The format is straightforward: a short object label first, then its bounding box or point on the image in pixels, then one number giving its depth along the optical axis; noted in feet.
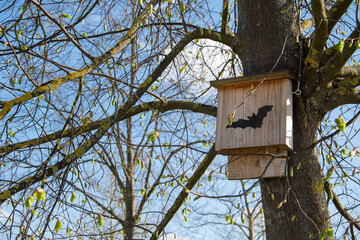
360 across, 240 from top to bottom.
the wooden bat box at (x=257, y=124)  10.71
